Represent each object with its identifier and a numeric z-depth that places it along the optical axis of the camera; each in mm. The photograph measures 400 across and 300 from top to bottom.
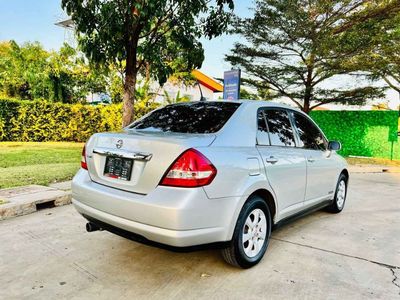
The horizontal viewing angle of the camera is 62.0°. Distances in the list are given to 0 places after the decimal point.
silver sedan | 2578
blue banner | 8398
